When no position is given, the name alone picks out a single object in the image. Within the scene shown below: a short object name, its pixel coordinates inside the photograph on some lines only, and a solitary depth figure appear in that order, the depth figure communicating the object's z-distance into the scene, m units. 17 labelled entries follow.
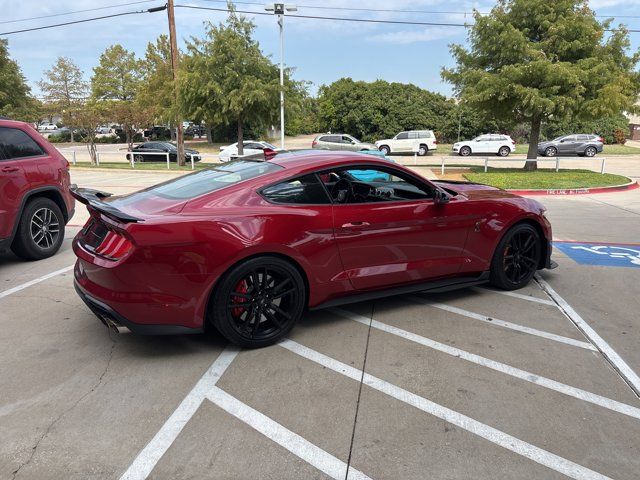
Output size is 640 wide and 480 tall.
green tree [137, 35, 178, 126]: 36.62
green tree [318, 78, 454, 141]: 48.38
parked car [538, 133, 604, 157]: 33.75
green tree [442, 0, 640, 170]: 17.52
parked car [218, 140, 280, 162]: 30.60
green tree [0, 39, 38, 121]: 33.94
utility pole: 23.73
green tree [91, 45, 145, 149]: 50.03
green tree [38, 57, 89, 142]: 35.06
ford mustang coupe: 3.37
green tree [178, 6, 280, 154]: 21.52
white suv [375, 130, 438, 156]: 35.12
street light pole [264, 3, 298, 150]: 22.42
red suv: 5.79
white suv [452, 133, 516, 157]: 33.84
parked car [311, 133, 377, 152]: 28.98
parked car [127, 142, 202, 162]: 32.44
